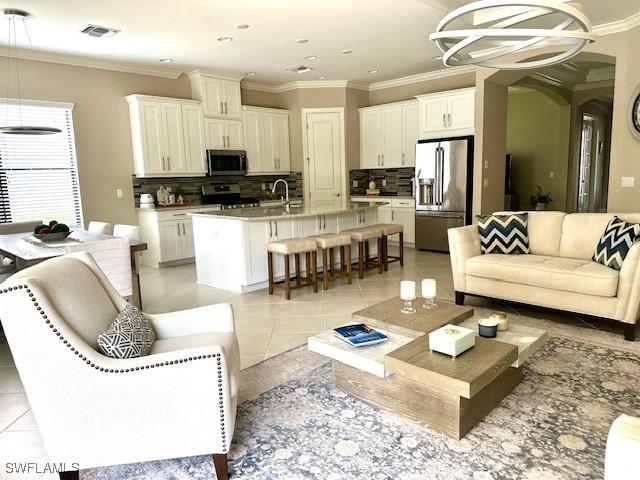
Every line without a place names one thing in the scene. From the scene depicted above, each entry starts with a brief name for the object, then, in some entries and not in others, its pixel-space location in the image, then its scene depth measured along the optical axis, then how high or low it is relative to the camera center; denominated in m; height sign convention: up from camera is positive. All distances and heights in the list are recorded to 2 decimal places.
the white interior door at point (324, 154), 7.81 +0.48
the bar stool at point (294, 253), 4.52 -0.75
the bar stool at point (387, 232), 5.57 -0.67
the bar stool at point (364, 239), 5.25 -0.70
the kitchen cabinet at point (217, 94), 6.75 +1.40
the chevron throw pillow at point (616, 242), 3.28 -0.52
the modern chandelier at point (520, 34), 2.01 +0.73
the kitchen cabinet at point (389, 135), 7.40 +0.77
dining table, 3.07 -0.46
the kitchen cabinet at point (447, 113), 6.42 +0.98
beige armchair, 1.61 -0.78
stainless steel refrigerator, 6.41 -0.15
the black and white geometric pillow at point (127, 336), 1.80 -0.64
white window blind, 5.37 +0.26
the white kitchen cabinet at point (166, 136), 6.21 +0.71
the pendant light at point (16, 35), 4.02 +1.61
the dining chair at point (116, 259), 3.31 -0.56
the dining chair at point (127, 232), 4.26 -0.45
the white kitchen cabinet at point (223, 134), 6.89 +0.79
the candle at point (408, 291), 2.77 -0.70
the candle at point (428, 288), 2.78 -0.69
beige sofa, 3.23 -0.77
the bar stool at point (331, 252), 4.82 -0.84
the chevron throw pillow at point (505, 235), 4.12 -0.54
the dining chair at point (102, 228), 4.62 -0.44
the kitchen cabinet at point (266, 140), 7.43 +0.74
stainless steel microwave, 6.95 +0.35
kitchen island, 4.73 -0.60
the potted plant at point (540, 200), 8.55 -0.47
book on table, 2.40 -0.86
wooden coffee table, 2.01 -0.90
